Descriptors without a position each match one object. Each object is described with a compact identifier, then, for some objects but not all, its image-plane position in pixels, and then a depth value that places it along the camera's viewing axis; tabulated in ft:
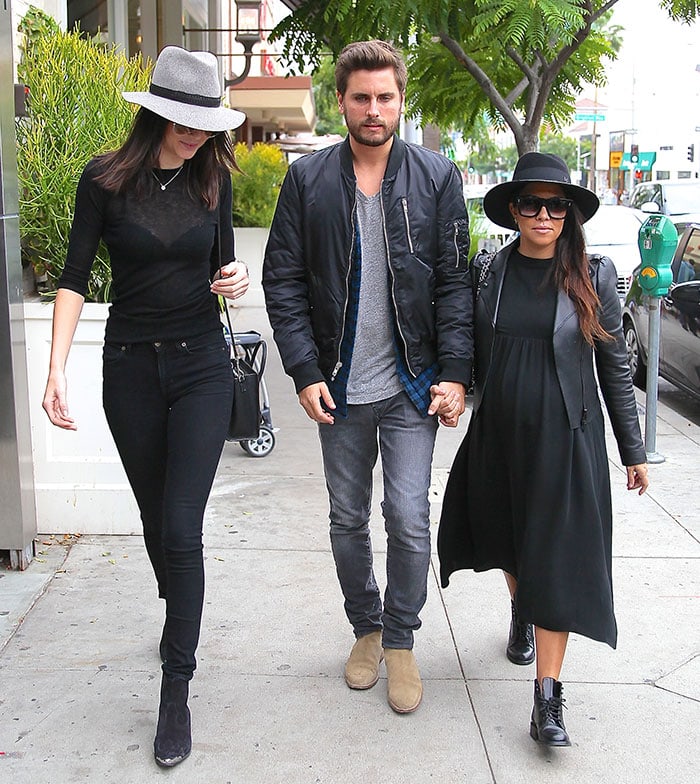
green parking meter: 23.00
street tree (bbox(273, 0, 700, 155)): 21.07
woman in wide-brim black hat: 10.82
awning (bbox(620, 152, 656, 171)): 150.30
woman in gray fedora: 10.59
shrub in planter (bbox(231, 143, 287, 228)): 50.57
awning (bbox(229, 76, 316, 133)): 69.51
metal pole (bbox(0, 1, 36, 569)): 14.87
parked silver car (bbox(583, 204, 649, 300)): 47.91
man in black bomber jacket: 11.02
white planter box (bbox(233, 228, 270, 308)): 50.65
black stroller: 22.66
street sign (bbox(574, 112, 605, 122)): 136.61
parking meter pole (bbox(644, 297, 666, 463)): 23.17
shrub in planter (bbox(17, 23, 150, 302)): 17.38
